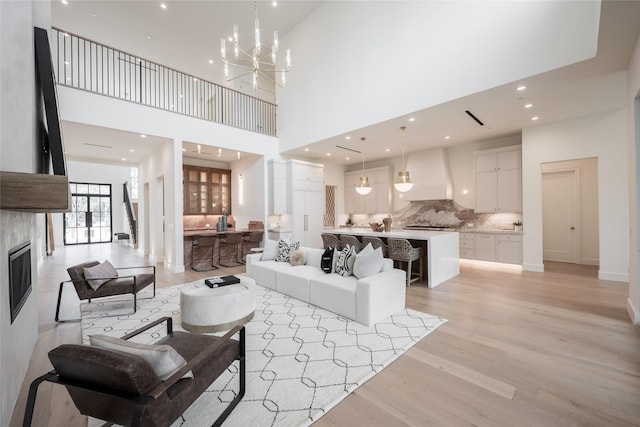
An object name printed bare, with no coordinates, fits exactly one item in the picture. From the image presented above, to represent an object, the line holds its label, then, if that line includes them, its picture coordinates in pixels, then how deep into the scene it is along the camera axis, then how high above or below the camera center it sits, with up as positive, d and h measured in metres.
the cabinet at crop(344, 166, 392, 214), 8.93 +0.63
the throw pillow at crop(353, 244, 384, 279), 3.48 -0.68
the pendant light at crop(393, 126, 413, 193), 5.24 +0.59
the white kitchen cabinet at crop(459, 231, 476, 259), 6.82 -0.88
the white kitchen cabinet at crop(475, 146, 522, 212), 6.37 +0.78
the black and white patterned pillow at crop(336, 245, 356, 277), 3.78 -0.70
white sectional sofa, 3.17 -1.02
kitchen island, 4.78 -0.75
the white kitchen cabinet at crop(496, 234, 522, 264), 6.11 -0.87
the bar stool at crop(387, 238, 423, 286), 4.84 -0.74
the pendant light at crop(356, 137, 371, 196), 6.19 +0.62
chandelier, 8.91 +5.32
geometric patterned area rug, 1.84 -1.34
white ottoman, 2.97 -1.08
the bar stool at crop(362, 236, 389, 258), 5.05 -0.59
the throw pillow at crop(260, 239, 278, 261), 5.05 -0.71
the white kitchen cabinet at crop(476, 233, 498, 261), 6.48 -0.89
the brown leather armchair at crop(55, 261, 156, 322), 3.45 -0.96
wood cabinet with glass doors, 8.18 +0.78
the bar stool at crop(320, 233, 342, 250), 5.86 -0.61
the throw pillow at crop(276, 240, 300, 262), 4.89 -0.67
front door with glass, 12.47 +0.02
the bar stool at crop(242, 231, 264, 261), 7.42 -0.72
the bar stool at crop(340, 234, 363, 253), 5.46 -0.59
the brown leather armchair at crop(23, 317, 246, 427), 1.18 -0.81
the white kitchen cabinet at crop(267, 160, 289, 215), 7.69 +0.84
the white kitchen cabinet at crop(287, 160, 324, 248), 7.81 +0.38
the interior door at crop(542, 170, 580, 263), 6.89 -0.17
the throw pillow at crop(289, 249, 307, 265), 4.55 -0.76
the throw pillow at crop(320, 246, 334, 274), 4.02 -0.74
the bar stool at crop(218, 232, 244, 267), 6.84 -0.68
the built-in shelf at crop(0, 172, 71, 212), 1.51 +0.15
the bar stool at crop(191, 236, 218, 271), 6.40 -0.84
